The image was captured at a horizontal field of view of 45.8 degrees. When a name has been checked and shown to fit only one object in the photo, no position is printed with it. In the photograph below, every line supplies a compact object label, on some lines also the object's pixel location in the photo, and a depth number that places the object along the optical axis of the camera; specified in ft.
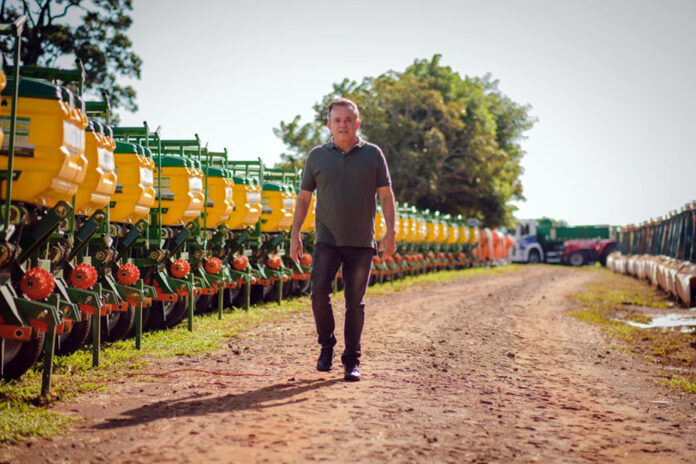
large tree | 133.18
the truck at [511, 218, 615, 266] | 184.14
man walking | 21.56
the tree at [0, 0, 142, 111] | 93.35
